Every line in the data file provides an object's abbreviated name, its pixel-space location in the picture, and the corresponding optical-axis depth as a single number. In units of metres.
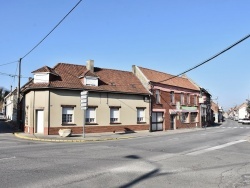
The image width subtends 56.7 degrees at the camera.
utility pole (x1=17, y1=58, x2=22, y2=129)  22.67
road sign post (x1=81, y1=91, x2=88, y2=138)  18.15
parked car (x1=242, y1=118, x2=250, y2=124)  49.49
